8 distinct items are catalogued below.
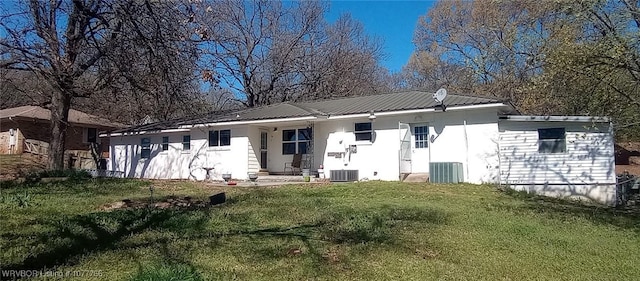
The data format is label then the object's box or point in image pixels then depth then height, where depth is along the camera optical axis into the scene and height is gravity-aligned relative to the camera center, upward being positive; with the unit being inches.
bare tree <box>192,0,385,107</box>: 1151.0 +281.5
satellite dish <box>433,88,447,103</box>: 586.2 +90.6
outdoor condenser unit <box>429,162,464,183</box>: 590.2 -16.3
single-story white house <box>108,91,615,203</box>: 563.2 +27.3
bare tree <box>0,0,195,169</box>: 334.0 +112.4
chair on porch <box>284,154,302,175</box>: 700.7 -1.8
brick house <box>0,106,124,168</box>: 1024.9 +78.8
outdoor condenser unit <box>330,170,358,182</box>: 642.8 -19.2
